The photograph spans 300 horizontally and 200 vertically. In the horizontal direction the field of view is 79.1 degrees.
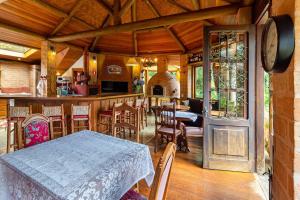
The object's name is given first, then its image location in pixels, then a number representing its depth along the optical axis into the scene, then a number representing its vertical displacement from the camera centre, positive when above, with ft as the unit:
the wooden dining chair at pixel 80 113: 12.05 -0.93
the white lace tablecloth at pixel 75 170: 3.62 -1.63
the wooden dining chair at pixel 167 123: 11.25 -1.55
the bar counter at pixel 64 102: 13.97 -0.22
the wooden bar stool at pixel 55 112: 11.28 -0.83
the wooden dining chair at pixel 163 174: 3.28 -1.45
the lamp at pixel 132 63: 24.07 +4.86
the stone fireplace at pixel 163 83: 25.86 +2.26
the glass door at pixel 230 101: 9.20 -0.12
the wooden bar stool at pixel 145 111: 18.43 -1.36
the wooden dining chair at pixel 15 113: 10.35 -0.80
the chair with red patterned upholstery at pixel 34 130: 6.62 -1.16
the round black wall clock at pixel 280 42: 3.75 +1.24
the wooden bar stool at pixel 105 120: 14.58 -1.88
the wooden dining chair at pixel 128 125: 7.97 -1.13
